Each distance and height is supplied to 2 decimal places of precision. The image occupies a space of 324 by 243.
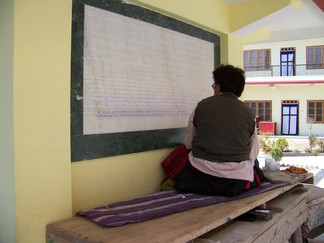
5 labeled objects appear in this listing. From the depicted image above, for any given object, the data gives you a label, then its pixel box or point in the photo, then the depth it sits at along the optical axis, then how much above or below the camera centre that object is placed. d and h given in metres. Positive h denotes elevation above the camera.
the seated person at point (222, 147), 2.88 -0.26
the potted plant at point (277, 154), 11.51 -1.24
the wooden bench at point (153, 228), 1.96 -0.65
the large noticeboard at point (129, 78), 2.63 +0.30
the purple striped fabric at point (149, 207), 2.25 -0.63
